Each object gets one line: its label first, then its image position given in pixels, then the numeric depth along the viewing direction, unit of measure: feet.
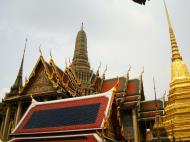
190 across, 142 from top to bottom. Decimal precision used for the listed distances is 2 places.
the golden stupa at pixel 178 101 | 49.78
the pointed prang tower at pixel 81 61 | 147.23
